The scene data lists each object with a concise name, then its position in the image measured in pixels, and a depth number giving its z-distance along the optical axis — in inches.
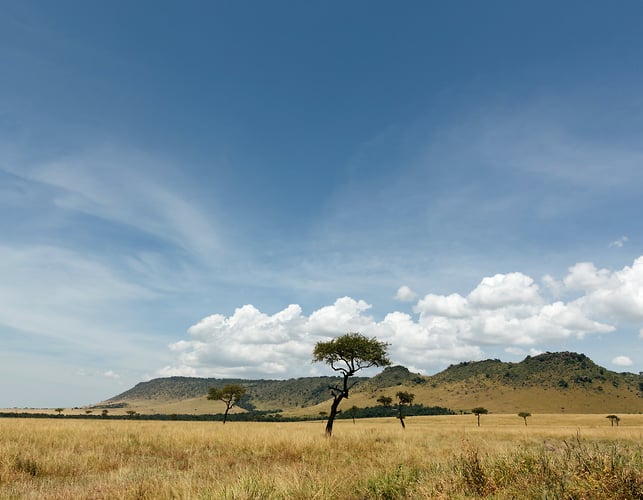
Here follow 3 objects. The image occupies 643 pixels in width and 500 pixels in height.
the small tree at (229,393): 3693.4
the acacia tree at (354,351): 1307.8
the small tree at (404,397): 2980.1
